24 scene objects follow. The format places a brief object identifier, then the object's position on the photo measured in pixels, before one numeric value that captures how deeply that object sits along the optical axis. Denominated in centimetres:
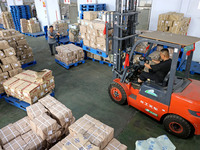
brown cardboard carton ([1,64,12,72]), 522
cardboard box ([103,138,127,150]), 249
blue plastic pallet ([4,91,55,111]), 466
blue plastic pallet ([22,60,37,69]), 762
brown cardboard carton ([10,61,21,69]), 545
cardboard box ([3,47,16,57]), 536
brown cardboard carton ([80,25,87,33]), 666
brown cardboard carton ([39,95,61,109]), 345
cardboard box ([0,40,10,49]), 538
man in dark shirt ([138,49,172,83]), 349
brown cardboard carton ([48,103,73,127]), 313
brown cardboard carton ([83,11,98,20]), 662
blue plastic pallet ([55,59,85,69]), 726
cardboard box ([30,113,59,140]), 281
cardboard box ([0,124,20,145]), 278
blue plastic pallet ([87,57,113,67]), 752
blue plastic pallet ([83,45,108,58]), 615
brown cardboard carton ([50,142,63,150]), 259
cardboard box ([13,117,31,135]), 301
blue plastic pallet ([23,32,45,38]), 1342
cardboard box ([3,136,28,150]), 262
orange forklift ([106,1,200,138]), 321
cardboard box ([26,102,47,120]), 317
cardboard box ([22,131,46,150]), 271
